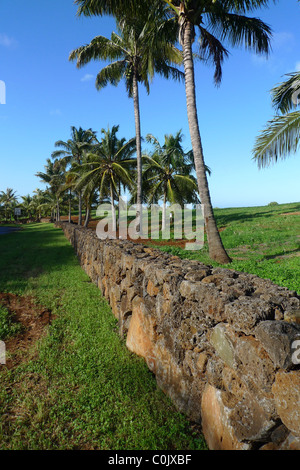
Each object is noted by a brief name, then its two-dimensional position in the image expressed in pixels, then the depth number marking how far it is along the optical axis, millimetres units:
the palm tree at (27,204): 60656
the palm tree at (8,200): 60506
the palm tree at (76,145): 27834
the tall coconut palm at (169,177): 19969
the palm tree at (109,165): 19214
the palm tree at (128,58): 13984
